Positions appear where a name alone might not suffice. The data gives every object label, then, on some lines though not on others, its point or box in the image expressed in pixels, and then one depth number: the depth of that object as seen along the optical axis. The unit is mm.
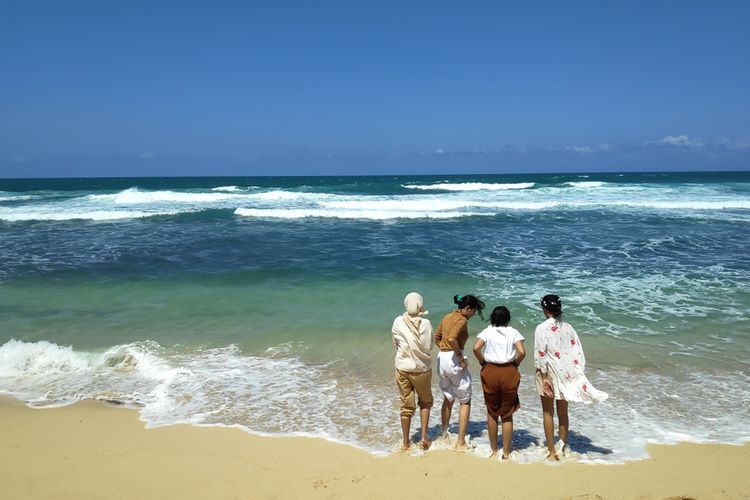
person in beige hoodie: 4586
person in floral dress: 4457
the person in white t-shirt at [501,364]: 4367
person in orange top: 4598
